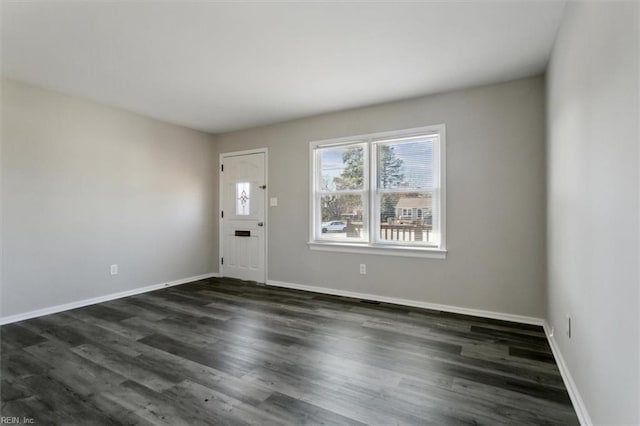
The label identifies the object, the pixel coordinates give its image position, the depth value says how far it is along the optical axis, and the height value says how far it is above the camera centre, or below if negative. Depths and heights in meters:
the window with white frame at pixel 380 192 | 3.64 +0.29
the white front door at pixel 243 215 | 4.97 -0.04
